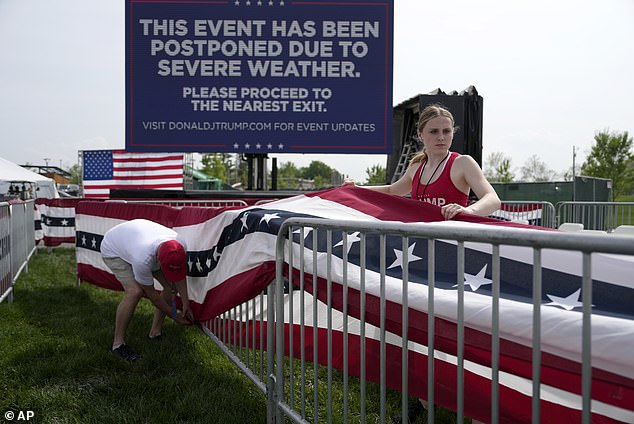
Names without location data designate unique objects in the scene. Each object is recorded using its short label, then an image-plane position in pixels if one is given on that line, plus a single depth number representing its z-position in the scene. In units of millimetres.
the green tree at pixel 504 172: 56250
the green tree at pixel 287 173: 77881
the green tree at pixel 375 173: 63812
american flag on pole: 17625
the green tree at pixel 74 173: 94475
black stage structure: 9523
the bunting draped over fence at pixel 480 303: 1476
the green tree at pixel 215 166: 63562
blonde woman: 3469
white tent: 24192
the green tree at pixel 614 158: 38875
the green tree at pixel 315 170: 133625
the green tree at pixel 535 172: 62562
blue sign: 10039
